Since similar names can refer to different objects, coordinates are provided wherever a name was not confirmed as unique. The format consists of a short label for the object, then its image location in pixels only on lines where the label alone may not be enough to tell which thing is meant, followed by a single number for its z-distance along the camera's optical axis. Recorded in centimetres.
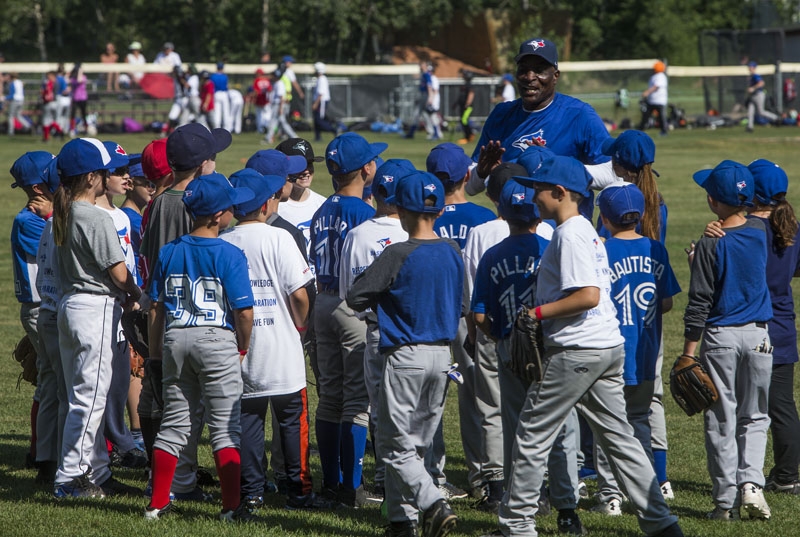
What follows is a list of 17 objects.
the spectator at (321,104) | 5862
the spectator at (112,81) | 6937
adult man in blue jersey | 1275
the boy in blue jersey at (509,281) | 1078
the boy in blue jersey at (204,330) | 1091
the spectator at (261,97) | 6056
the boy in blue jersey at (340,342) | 1254
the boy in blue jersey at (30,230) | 1342
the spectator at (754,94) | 6462
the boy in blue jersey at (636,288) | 1136
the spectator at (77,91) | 5997
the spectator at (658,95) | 6150
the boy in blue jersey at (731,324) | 1152
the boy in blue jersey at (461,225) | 1244
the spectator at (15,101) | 6083
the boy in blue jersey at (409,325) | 1059
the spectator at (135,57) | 7456
